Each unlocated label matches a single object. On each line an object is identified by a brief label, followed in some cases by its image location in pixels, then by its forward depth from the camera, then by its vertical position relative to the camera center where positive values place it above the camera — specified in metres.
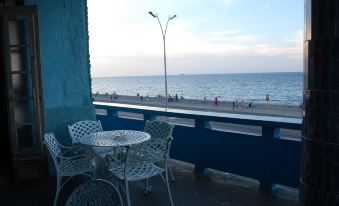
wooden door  4.25 -0.09
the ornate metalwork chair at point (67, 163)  3.63 -0.92
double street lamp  25.06 +4.74
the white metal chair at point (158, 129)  4.47 -0.65
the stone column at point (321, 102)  1.05 -0.08
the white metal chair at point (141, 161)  3.29 -0.80
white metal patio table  3.67 -0.66
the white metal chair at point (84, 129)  4.62 -0.66
